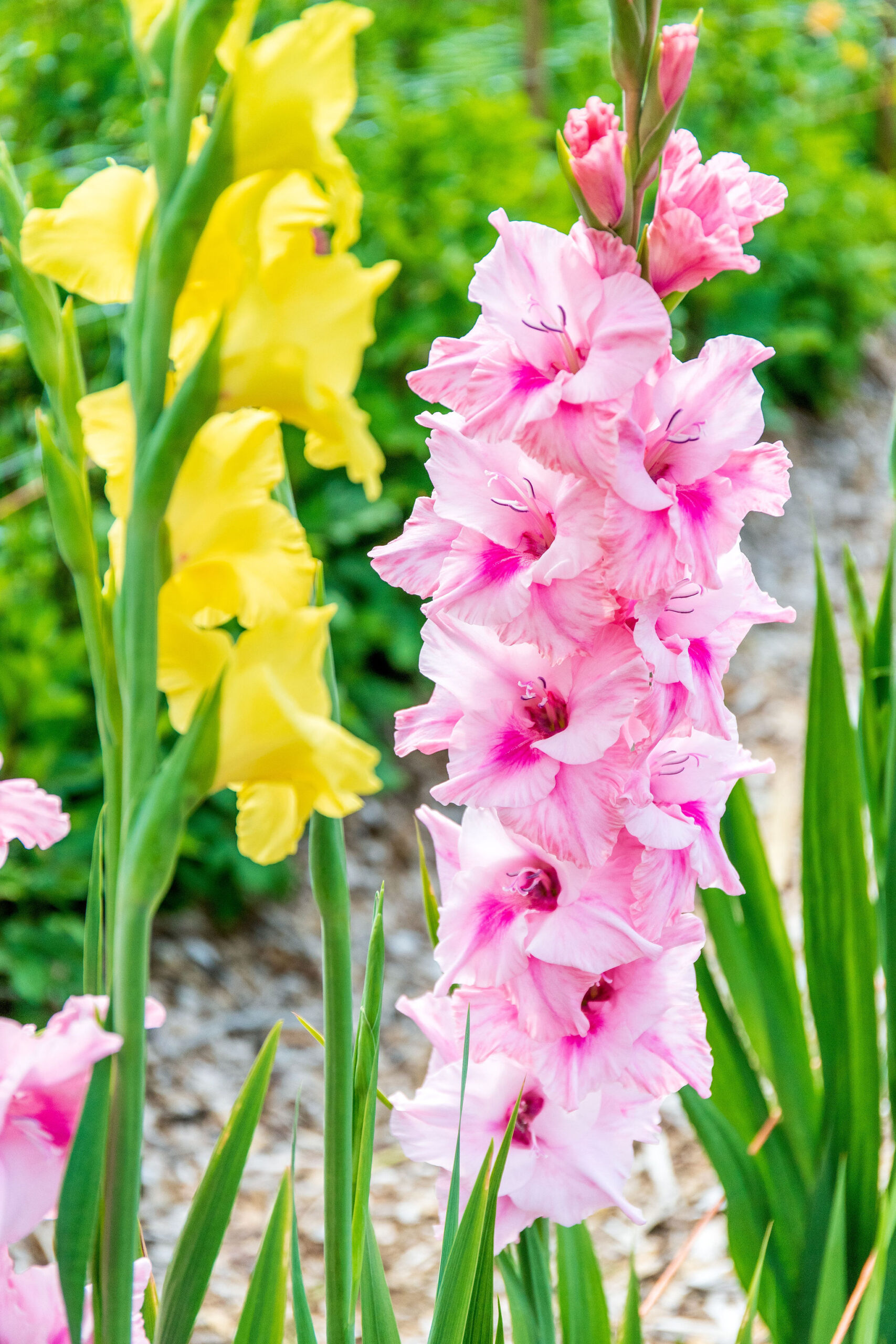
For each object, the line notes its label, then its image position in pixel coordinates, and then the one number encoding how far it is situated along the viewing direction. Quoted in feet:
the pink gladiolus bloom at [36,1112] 4.56
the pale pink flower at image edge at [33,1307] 4.71
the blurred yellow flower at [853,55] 29.49
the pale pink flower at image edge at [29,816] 4.88
